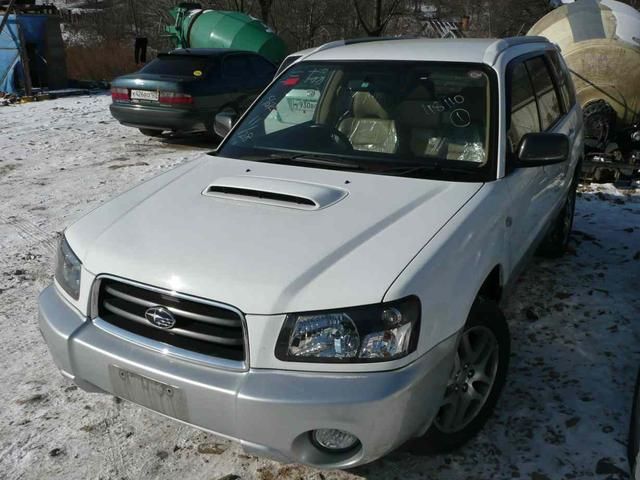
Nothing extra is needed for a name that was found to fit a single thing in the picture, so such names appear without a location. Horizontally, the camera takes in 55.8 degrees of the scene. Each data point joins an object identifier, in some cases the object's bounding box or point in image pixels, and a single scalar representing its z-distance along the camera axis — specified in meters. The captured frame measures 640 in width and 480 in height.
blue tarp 14.59
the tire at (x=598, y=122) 8.98
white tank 8.98
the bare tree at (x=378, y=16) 23.61
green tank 15.73
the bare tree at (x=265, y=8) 23.80
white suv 2.17
